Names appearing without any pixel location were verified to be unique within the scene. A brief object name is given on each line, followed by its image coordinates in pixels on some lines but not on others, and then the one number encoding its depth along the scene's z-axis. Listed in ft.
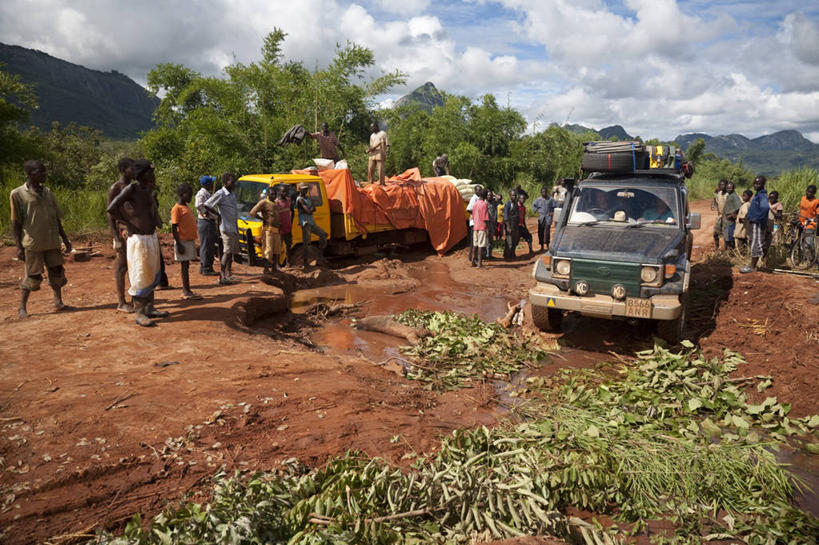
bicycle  30.17
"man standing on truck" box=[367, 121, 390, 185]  41.06
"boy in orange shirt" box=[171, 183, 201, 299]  23.67
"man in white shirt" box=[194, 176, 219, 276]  27.86
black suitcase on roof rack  22.34
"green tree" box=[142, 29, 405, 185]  56.29
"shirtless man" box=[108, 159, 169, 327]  18.24
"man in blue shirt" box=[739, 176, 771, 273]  26.78
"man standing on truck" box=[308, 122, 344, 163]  42.29
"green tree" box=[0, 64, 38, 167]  58.03
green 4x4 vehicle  18.75
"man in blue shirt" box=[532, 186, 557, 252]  42.11
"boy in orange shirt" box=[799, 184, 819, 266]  30.09
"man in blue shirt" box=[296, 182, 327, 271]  33.65
